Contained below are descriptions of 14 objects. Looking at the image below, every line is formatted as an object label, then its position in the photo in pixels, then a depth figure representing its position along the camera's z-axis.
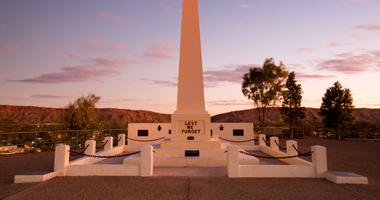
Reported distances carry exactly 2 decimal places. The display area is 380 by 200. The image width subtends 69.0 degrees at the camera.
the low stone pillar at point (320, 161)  8.22
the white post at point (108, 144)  14.04
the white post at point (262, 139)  16.61
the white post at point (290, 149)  11.45
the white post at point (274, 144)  13.72
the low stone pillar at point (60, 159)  8.25
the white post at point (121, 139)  16.15
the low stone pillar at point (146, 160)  8.20
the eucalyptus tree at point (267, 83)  29.36
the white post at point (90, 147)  11.70
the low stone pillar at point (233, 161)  8.05
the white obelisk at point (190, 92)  12.12
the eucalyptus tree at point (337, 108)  29.76
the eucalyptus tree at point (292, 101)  29.55
